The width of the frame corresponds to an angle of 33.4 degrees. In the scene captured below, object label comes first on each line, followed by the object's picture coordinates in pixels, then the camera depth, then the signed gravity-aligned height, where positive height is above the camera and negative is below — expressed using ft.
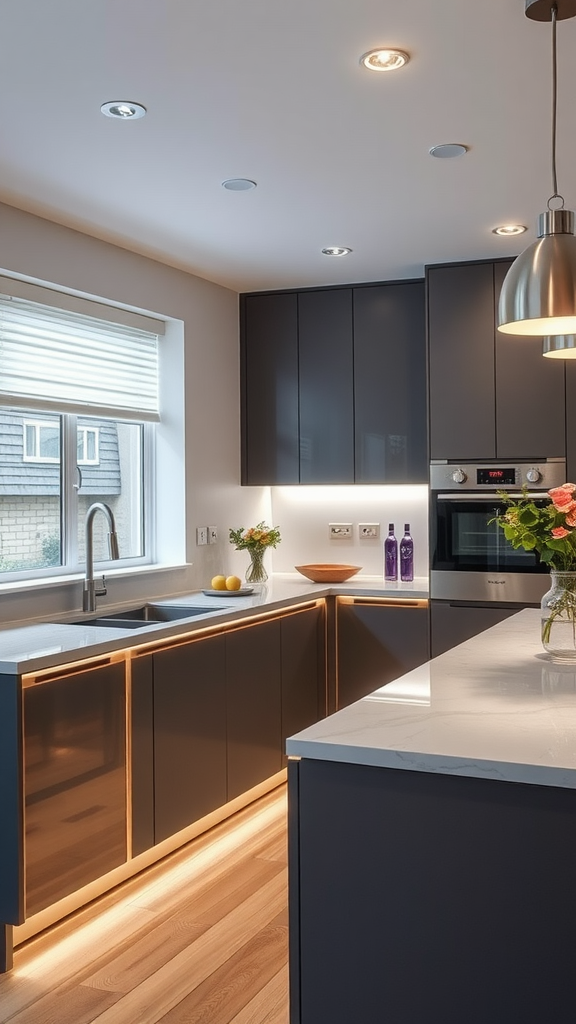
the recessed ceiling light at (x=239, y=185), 10.99 +3.84
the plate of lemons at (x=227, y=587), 14.65 -1.07
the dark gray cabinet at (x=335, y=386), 16.25 +2.28
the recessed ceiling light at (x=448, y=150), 9.86 +3.79
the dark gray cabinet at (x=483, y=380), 14.67 +2.10
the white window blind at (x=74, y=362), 12.17 +2.20
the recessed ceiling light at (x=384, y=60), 7.87 +3.79
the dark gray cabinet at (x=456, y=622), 14.94 -1.66
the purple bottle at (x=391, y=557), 16.84 -0.71
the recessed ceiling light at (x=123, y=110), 8.78 +3.78
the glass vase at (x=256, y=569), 15.97 -0.86
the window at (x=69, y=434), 12.28 +1.22
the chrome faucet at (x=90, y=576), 12.29 -0.73
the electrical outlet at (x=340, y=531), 17.72 -0.26
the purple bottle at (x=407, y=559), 16.83 -0.75
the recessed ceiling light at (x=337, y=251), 14.19 +3.97
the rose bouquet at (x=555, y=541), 7.72 -0.22
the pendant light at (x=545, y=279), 6.14 +1.53
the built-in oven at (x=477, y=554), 14.79 -0.61
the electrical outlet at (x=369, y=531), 17.48 -0.26
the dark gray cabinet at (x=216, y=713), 11.00 -2.58
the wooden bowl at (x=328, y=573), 16.33 -0.95
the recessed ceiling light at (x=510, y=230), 13.00 +3.90
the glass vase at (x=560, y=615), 7.86 -0.84
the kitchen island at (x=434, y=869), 5.14 -2.00
